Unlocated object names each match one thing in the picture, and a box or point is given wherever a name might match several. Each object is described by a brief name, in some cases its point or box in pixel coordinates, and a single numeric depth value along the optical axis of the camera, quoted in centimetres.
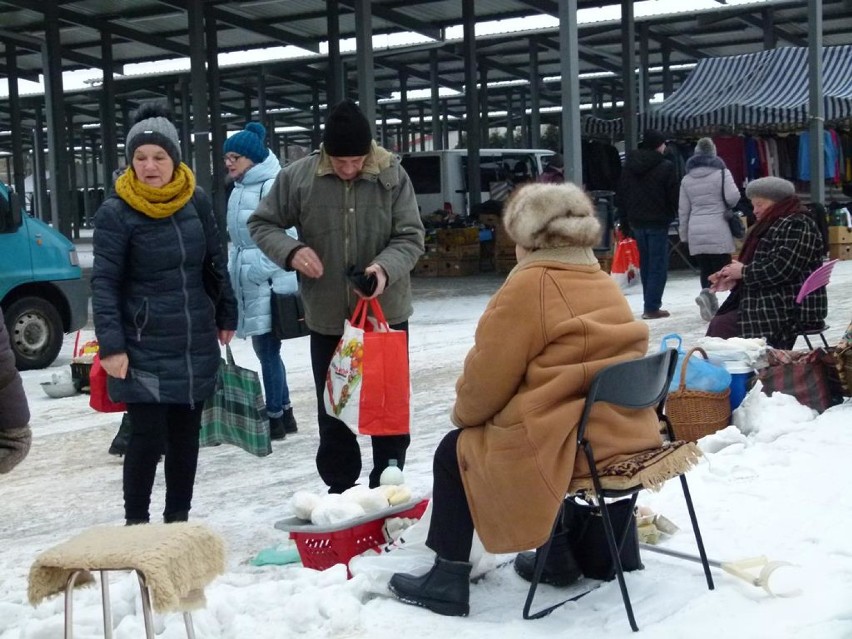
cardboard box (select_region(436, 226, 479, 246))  1875
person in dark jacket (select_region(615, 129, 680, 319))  1234
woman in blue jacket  707
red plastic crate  454
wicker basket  659
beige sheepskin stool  308
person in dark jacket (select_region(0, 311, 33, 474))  321
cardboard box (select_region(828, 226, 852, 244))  1838
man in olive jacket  517
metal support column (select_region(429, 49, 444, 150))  2916
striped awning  1794
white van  2309
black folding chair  387
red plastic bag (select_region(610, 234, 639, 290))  1409
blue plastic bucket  688
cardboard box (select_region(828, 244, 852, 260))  1838
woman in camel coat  387
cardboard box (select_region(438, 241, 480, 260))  1877
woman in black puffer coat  477
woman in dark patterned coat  756
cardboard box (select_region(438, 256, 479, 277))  1878
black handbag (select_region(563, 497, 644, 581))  441
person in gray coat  1200
